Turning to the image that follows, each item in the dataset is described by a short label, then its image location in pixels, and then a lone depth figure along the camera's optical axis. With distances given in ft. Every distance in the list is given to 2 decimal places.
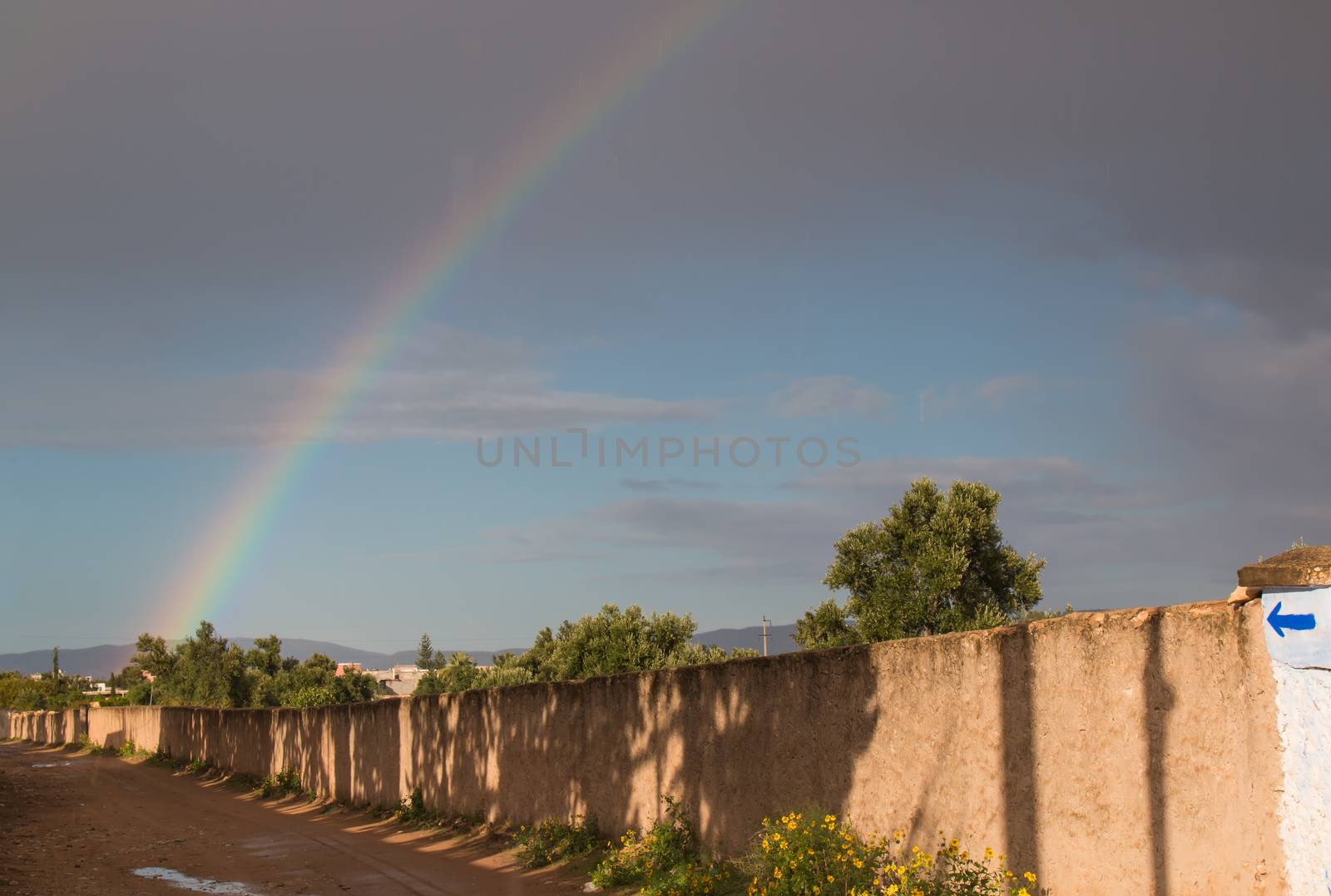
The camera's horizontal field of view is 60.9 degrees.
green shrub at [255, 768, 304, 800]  83.66
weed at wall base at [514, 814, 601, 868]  43.65
